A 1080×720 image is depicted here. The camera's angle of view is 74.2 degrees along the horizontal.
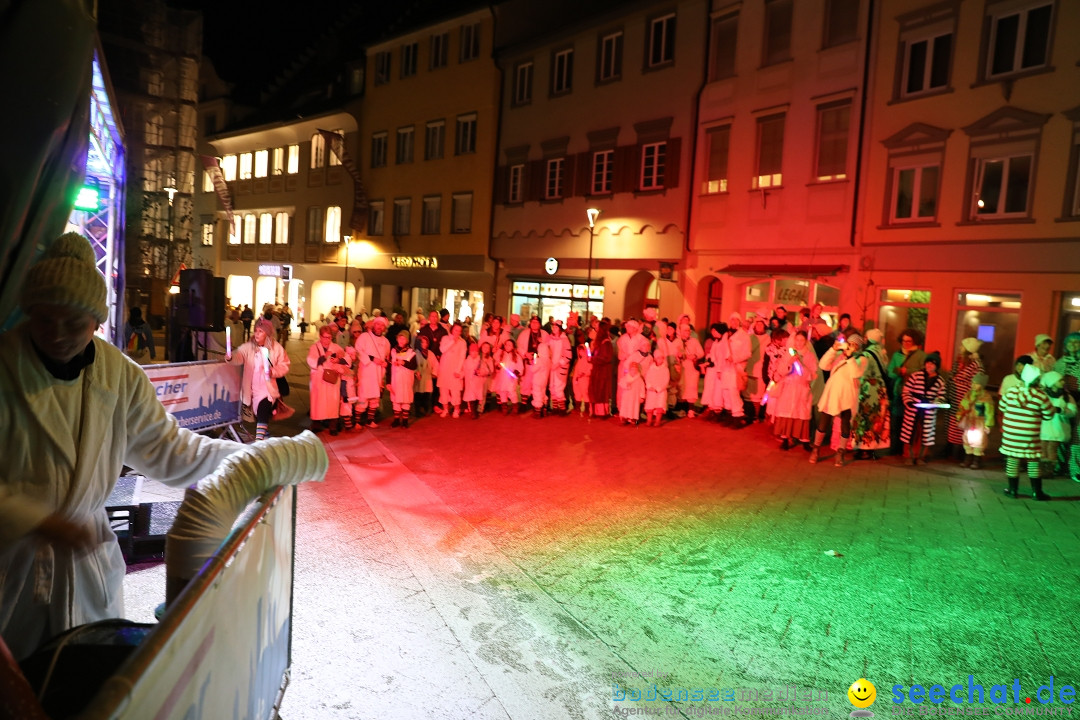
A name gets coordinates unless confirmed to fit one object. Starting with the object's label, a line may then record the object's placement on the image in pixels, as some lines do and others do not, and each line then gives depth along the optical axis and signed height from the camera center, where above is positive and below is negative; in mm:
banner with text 8273 -1354
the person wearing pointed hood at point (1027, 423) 8930 -1125
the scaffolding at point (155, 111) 36844 +9362
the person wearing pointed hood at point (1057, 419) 9148 -1113
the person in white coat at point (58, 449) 2254 -572
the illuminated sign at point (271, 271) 39094 +932
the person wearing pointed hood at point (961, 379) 10922 -769
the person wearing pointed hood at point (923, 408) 10891 -1250
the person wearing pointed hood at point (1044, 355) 9766 -279
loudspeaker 11188 -264
